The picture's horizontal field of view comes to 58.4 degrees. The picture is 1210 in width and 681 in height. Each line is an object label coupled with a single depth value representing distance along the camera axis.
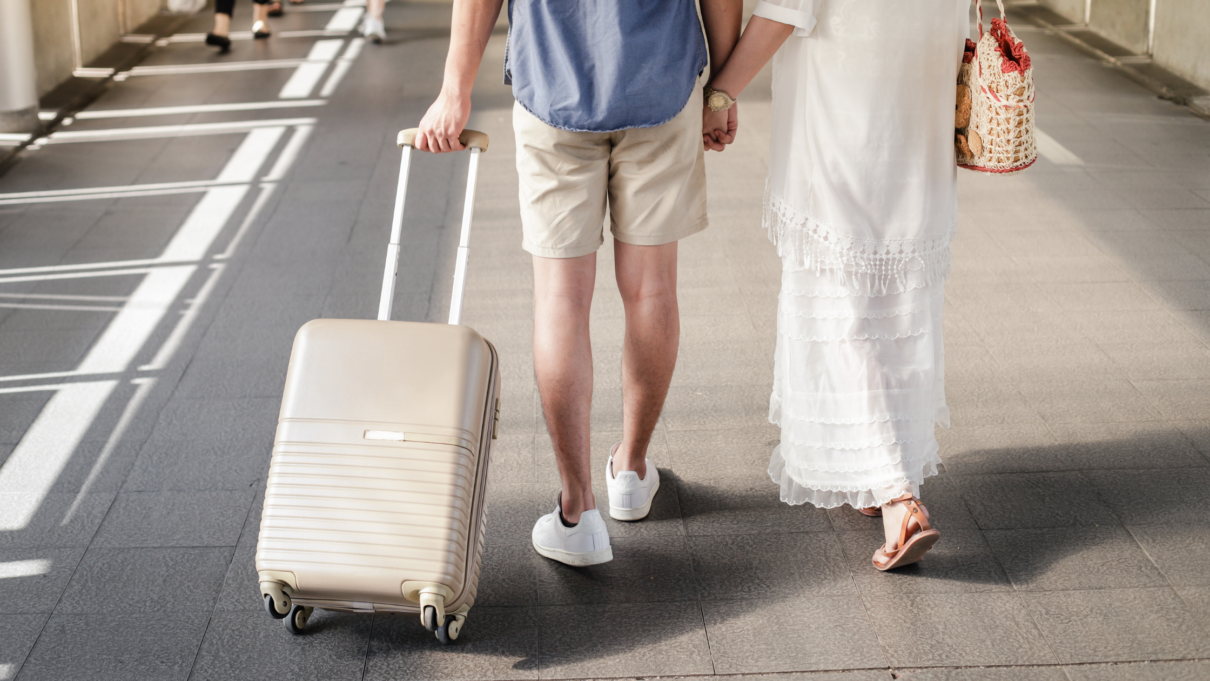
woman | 1.86
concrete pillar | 4.84
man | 1.81
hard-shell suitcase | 1.72
